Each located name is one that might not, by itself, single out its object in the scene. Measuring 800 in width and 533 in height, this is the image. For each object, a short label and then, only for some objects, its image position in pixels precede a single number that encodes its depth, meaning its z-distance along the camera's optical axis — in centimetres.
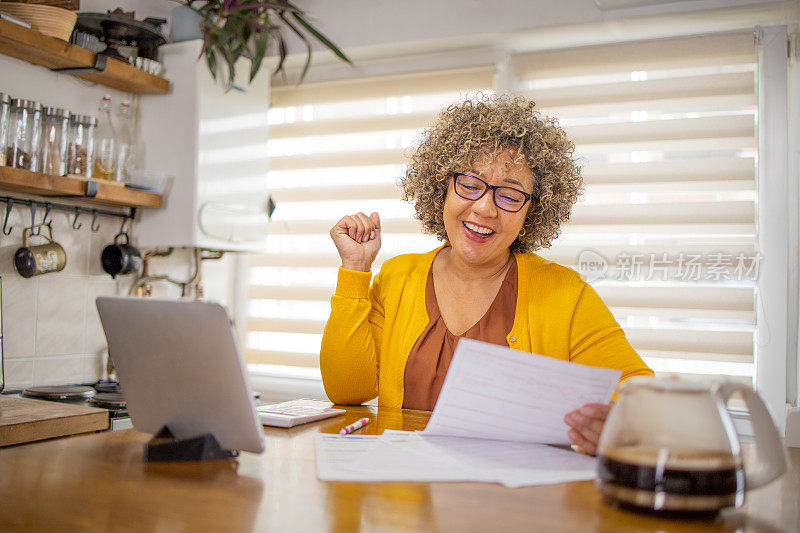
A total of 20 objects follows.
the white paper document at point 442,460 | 87
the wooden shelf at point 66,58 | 207
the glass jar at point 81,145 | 227
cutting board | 130
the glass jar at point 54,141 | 219
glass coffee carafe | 71
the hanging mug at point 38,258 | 221
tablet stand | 94
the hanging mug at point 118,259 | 252
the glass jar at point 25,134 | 210
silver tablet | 87
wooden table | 71
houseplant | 250
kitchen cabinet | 257
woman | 155
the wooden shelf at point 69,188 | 205
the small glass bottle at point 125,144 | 247
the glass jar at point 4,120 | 206
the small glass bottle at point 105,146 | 238
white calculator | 119
